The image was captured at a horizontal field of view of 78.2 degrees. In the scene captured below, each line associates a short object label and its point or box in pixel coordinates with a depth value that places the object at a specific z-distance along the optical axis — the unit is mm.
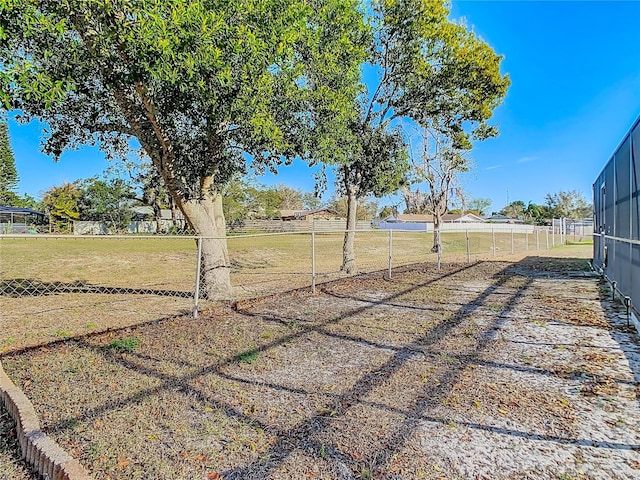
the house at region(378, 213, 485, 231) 52156
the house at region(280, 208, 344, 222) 64387
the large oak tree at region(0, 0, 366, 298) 4461
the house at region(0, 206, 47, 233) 36425
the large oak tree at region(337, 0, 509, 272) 9922
